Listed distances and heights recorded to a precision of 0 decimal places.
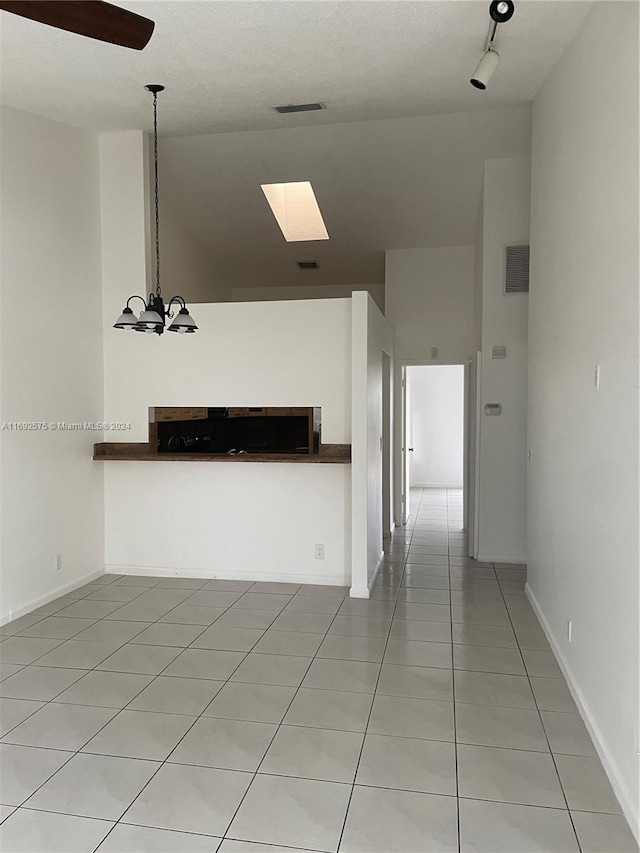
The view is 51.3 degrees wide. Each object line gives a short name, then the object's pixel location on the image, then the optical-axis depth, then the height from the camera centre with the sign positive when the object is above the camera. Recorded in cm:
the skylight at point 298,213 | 712 +213
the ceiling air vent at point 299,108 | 469 +213
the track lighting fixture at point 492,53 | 321 +178
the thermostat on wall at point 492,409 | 579 -2
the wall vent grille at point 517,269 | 566 +118
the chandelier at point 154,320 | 418 +56
